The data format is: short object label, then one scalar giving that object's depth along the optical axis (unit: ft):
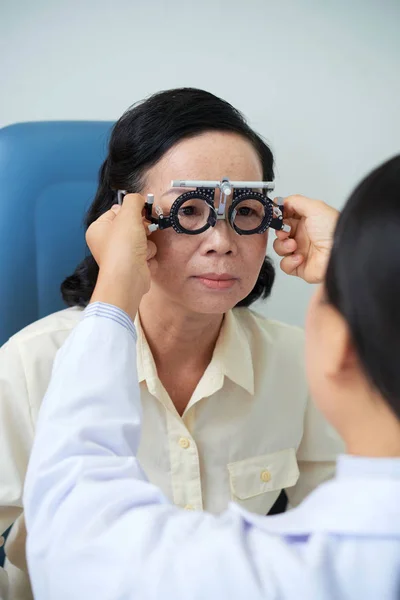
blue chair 5.04
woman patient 3.97
